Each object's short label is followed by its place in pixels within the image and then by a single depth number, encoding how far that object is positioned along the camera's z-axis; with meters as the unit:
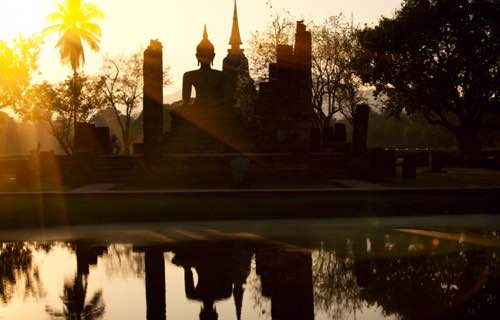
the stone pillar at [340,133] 34.62
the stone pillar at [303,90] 25.08
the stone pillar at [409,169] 25.77
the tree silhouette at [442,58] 39.28
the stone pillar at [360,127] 27.64
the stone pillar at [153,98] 24.83
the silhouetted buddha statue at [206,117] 29.31
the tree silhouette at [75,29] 53.25
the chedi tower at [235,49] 71.66
